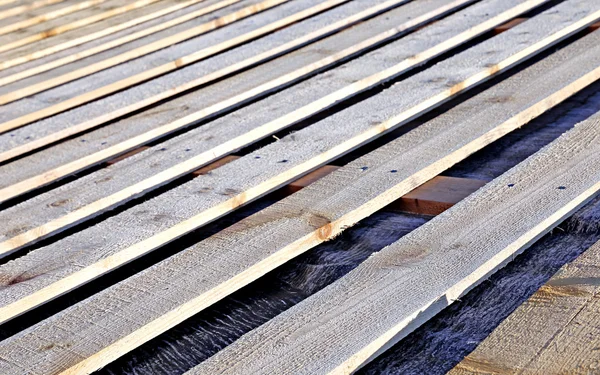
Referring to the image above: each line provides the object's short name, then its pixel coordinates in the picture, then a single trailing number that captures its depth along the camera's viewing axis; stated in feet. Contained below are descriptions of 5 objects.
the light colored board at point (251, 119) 6.06
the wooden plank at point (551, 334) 3.52
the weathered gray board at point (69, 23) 10.71
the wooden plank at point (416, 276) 3.92
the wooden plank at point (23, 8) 11.73
